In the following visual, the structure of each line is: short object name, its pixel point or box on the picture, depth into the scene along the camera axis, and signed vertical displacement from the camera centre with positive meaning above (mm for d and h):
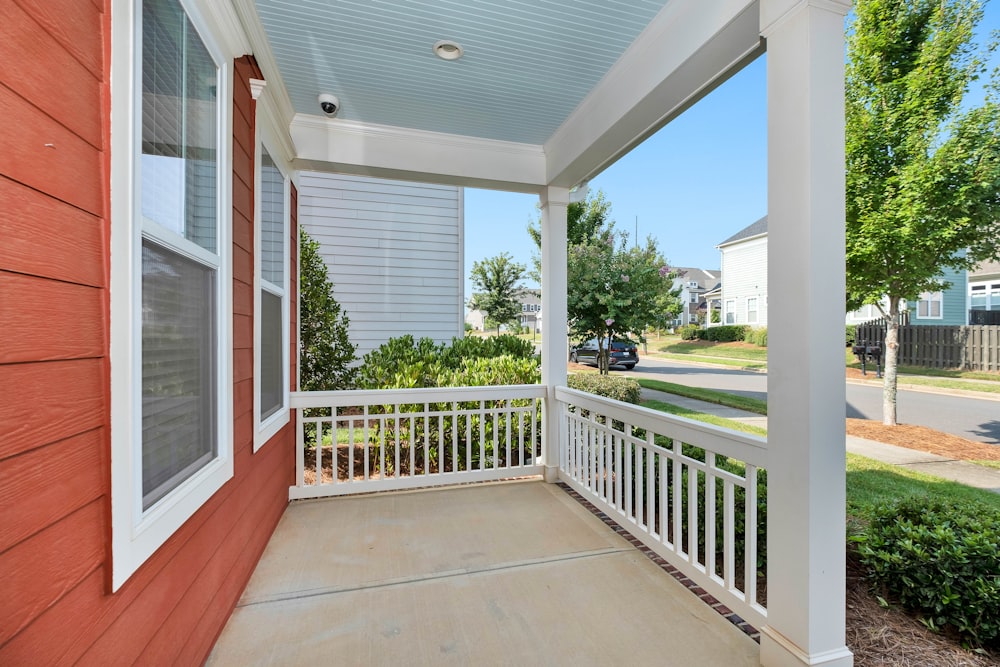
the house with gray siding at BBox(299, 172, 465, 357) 5461 +1005
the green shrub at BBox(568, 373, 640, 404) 4383 -532
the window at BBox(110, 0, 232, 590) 1080 +156
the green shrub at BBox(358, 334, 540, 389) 4074 -339
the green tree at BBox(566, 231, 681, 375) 6324 +574
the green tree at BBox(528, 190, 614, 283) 7629 +1909
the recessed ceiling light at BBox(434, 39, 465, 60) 2414 +1524
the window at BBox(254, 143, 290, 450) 2412 +176
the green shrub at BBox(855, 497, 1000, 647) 1652 -896
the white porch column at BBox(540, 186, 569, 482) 3863 +218
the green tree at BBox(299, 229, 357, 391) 4105 -13
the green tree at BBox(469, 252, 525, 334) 10297 +1077
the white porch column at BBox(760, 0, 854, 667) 1547 -7
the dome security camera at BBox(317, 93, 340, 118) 2923 +1490
